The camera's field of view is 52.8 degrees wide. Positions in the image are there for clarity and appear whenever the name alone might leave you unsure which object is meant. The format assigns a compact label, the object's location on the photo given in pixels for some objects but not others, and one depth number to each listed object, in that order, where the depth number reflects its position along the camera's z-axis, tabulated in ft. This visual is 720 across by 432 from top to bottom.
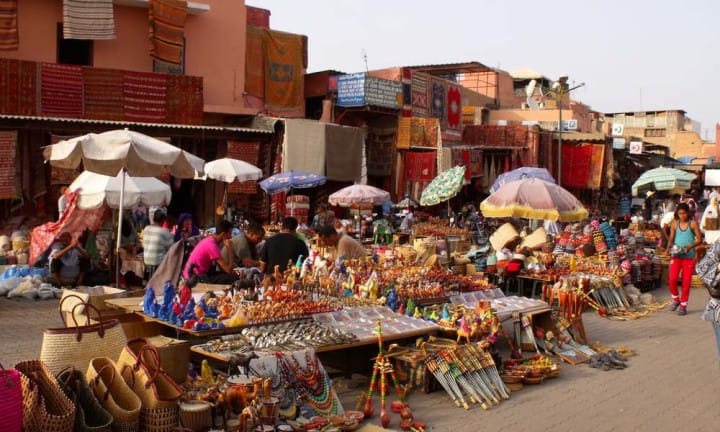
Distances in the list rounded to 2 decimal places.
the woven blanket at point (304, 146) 53.78
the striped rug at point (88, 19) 49.29
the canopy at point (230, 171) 43.47
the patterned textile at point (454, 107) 77.82
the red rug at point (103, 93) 48.47
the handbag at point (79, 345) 13.93
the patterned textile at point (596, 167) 81.56
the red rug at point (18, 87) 45.19
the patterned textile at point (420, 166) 65.98
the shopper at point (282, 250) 27.35
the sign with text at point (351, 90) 63.52
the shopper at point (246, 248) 30.22
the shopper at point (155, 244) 33.09
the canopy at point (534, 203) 35.76
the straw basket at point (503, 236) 38.90
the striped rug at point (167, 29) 53.52
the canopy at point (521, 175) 46.85
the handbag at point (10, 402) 11.46
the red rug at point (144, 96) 49.88
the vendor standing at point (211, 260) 26.35
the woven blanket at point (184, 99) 52.21
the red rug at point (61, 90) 46.78
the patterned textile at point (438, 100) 74.24
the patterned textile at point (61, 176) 45.39
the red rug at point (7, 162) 43.65
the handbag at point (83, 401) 12.82
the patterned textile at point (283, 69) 63.72
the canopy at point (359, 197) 47.98
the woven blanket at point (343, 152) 56.13
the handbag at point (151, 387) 13.34
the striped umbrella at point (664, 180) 62.37
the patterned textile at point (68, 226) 36.52
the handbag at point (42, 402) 11.98
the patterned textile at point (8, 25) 47.44
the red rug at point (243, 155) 52.80
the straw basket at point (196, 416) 14.14
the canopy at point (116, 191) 37.63
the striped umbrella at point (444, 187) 51.26
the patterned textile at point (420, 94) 70.93
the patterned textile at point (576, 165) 82.43
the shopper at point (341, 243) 29.78
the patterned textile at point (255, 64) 61.72
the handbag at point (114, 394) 12.92
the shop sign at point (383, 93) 63.93
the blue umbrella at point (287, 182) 47.83
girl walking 32.96
